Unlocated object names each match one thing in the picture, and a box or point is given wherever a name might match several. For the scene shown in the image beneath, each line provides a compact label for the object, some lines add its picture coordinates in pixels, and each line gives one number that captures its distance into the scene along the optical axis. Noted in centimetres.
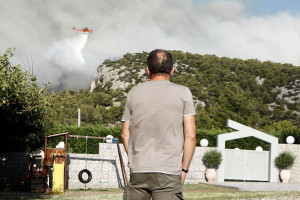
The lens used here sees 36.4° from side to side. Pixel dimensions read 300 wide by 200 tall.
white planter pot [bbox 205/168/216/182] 2578
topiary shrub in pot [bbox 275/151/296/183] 2736
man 352
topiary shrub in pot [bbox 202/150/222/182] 2581
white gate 2698
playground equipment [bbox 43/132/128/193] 1934
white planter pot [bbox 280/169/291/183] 2744
